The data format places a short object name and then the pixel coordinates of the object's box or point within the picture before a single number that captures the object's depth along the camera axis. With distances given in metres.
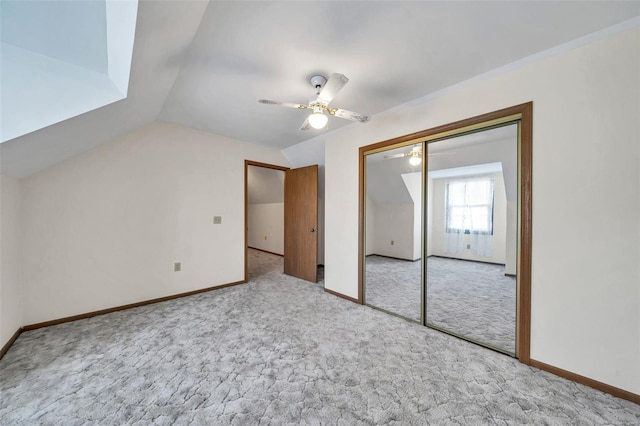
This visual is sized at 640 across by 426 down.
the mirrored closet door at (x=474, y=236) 2.02
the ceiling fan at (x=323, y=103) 1.67
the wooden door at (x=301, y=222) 3.88
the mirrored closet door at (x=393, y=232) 2.68
